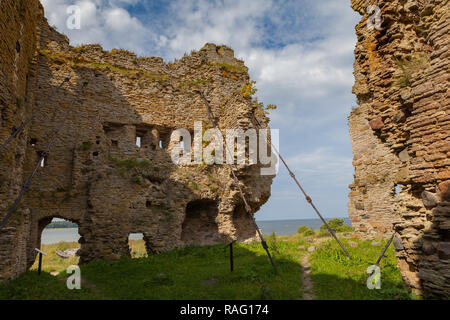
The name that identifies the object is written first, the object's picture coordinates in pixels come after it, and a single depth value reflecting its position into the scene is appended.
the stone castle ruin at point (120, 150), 12.38
